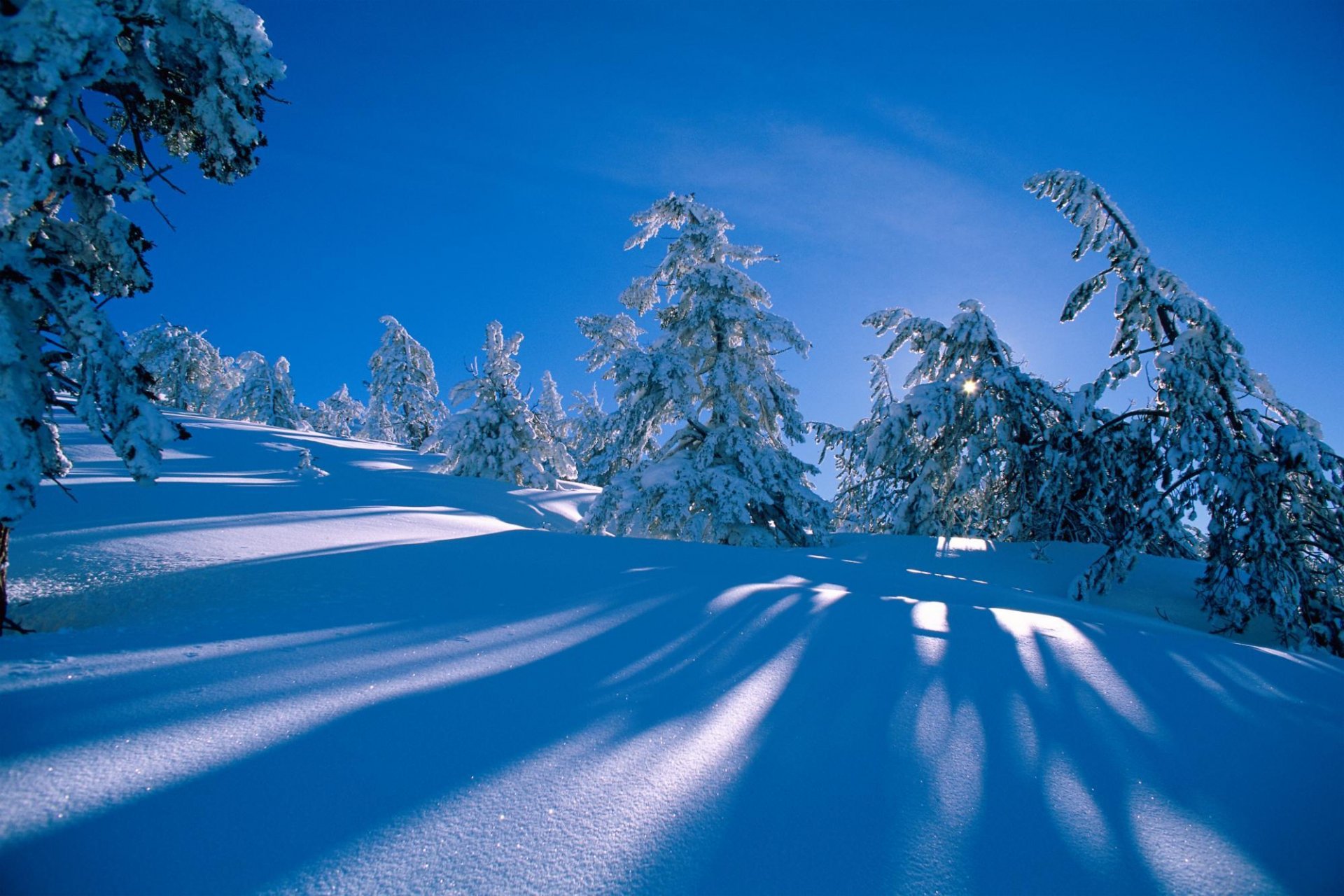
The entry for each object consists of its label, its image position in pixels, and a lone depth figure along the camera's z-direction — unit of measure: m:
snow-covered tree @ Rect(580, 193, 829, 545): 9.37
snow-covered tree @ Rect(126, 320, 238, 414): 29.86
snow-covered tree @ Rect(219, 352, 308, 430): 32.44
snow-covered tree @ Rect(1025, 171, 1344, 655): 5.63
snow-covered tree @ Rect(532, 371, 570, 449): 34.50
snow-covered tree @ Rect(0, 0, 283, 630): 2.34
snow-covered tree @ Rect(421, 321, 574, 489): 16.02
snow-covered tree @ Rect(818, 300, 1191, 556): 8.05
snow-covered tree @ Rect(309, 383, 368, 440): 41.72
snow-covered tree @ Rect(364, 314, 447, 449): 28.91
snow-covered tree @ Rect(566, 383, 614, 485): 10.23
